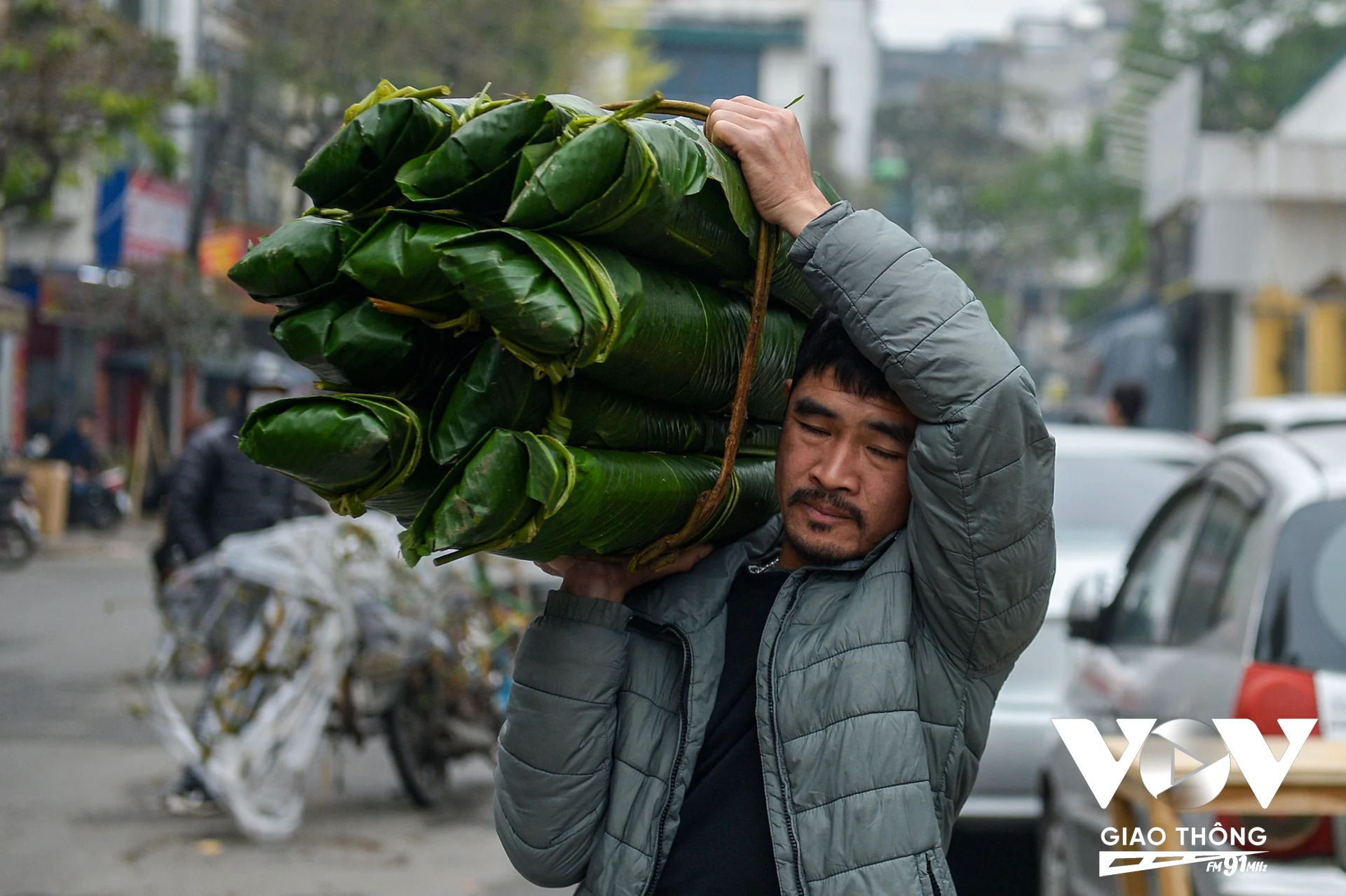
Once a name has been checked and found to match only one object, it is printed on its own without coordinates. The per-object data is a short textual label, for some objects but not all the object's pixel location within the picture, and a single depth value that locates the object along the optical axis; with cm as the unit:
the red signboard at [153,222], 2714
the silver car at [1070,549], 620
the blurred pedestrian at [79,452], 2323
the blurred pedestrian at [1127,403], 1103
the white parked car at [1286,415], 655
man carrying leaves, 221
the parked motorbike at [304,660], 656
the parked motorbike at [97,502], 2292
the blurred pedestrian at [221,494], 820
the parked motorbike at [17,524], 1842
